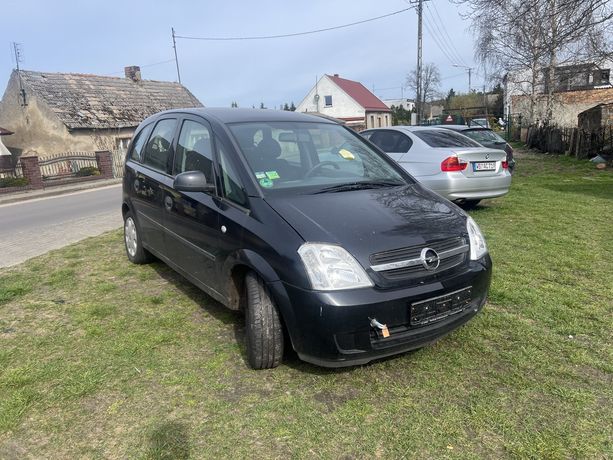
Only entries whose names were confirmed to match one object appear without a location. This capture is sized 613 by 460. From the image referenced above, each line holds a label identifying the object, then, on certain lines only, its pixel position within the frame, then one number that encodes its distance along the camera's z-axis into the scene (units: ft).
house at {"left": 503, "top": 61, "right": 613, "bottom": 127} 60.56
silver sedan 24.66
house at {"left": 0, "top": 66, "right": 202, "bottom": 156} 89.20
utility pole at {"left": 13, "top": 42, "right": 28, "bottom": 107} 89.66
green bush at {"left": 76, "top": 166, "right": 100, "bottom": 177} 73.87
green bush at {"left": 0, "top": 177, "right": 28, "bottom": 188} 61.52
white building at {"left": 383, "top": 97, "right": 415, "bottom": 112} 295.95
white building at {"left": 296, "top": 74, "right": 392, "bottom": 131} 181.37
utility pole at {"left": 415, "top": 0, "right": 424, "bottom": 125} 102.27
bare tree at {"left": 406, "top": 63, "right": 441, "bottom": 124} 217.31
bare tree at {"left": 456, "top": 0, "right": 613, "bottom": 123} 35.42
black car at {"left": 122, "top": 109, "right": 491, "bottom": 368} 9.17
